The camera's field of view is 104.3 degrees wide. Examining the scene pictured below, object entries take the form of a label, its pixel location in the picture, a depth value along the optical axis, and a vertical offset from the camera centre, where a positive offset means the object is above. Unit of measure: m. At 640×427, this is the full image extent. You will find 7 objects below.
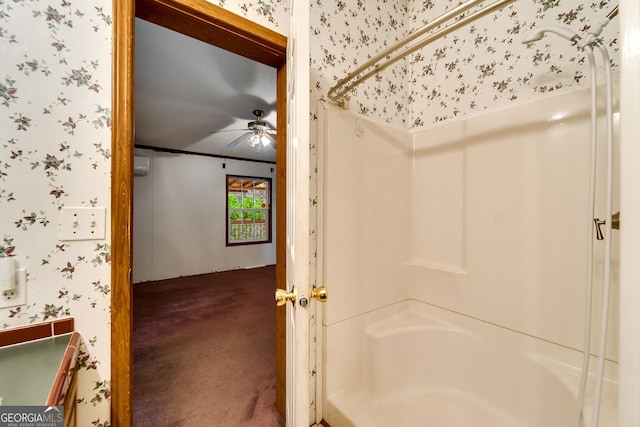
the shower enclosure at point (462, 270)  1.16 -0.33
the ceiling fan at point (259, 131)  2.94 +0.98
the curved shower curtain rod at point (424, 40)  0.91 +0.73
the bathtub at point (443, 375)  1.16 -0.87
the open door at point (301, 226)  0.71 -0.04
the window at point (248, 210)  5.30 +0.02
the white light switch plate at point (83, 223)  0.83 -0.05
